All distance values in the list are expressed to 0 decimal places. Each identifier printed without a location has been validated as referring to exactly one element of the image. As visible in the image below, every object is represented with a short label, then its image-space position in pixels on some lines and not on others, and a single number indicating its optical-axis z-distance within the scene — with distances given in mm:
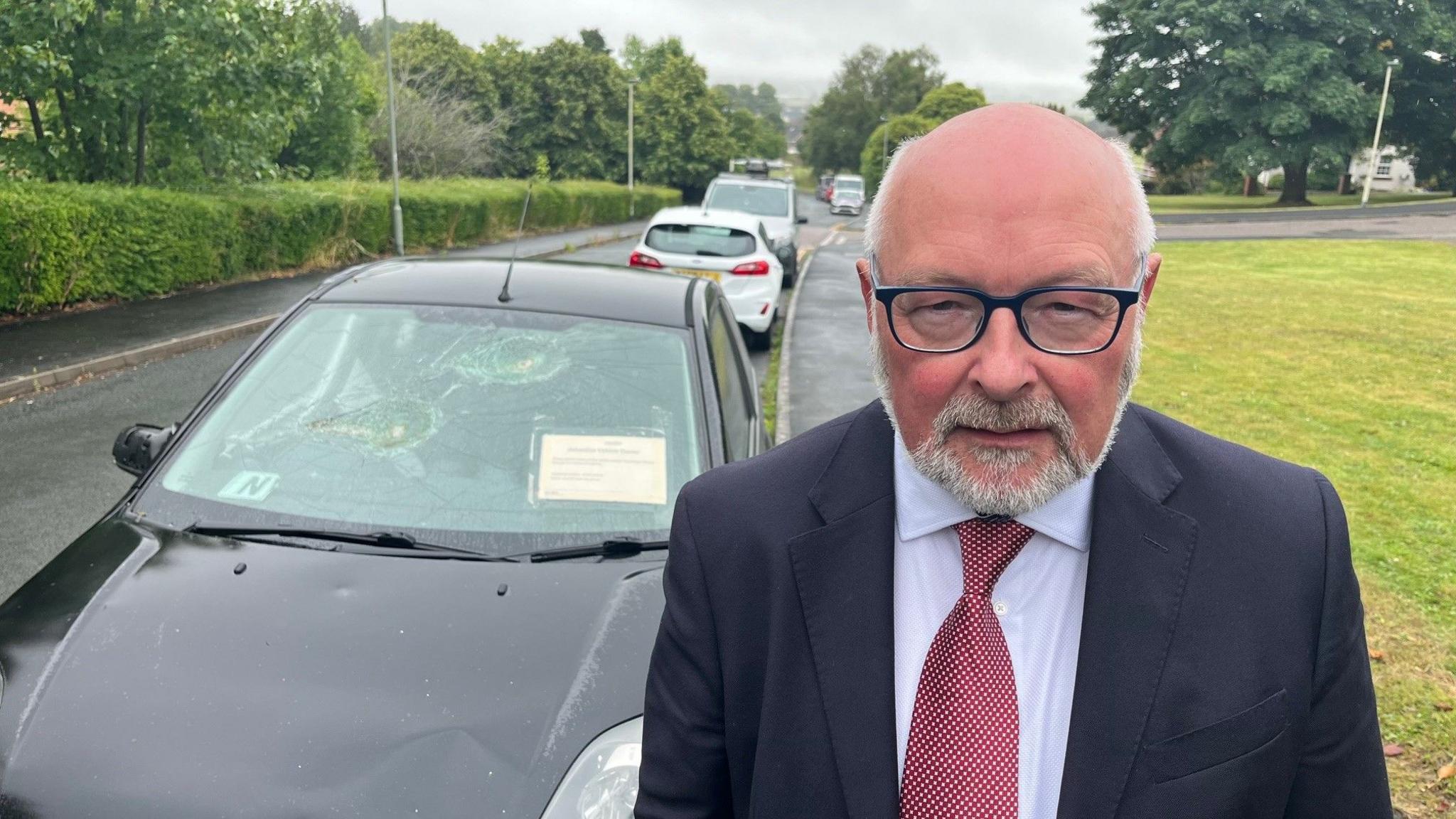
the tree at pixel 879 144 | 76562
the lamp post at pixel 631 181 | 43031
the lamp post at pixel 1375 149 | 46219
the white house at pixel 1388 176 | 71931
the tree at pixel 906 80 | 103812
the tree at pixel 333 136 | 25859
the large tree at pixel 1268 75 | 47375
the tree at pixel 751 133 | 67750
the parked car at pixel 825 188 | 74662
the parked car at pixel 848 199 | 52375
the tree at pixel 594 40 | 80188
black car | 2086
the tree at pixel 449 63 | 49438
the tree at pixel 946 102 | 82750
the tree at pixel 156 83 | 13758
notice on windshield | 3045
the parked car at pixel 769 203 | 19250
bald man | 1255
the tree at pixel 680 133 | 57281
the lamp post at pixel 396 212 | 21344
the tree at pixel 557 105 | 52562
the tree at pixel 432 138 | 33656
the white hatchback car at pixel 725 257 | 12320
